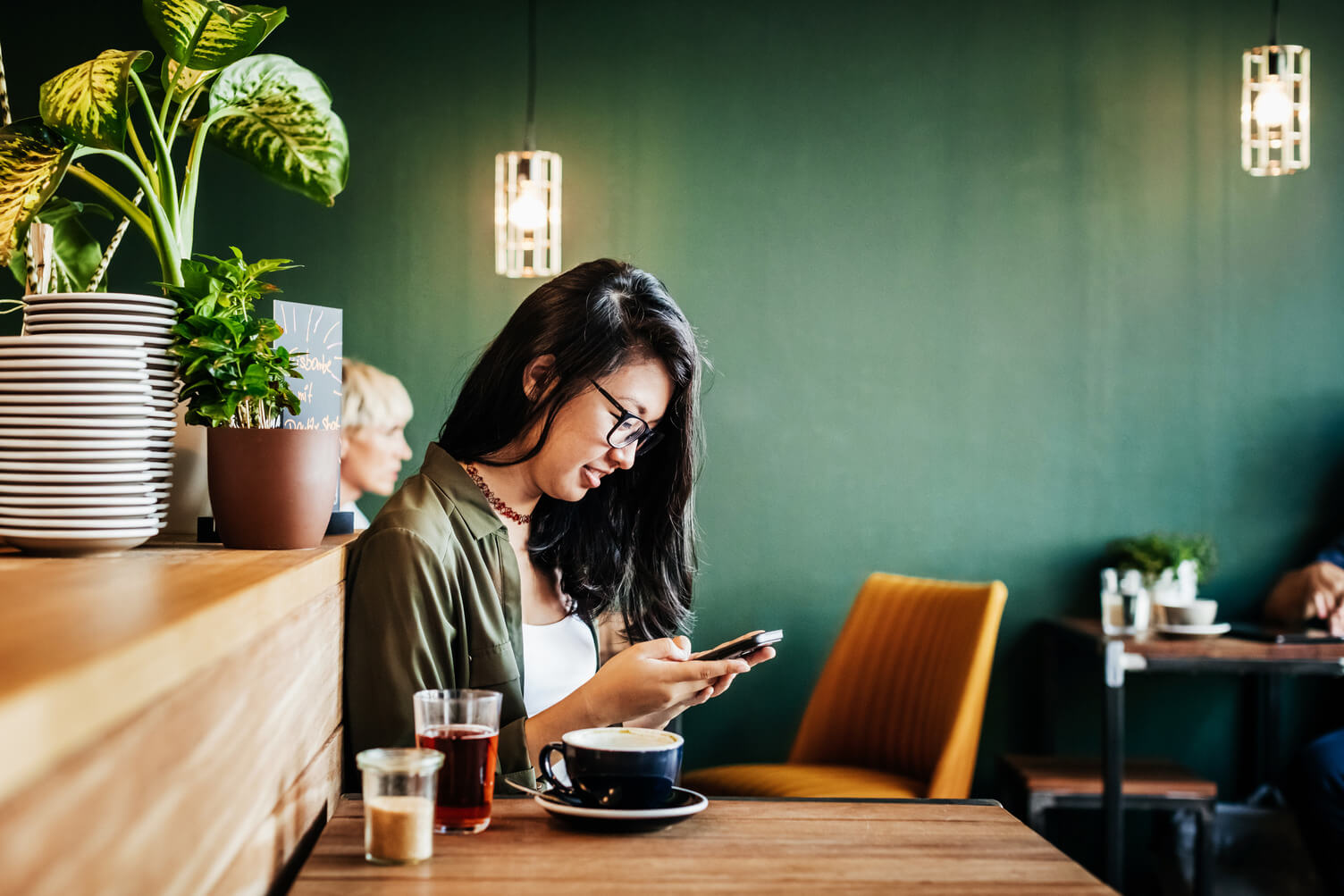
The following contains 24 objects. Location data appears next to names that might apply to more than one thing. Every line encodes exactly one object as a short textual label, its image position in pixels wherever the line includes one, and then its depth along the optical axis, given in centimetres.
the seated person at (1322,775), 309
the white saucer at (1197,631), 320
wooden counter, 46
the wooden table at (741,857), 95
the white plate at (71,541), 101
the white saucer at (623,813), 109
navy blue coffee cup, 112
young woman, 139
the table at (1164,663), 300
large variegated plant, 129
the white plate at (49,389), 104
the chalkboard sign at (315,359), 148
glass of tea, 107
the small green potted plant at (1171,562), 348
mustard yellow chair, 293
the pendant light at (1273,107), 314
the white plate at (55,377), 104
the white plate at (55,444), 103
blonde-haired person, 344
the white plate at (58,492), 102
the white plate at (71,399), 104
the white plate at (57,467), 102
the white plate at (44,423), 104
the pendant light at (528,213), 336
